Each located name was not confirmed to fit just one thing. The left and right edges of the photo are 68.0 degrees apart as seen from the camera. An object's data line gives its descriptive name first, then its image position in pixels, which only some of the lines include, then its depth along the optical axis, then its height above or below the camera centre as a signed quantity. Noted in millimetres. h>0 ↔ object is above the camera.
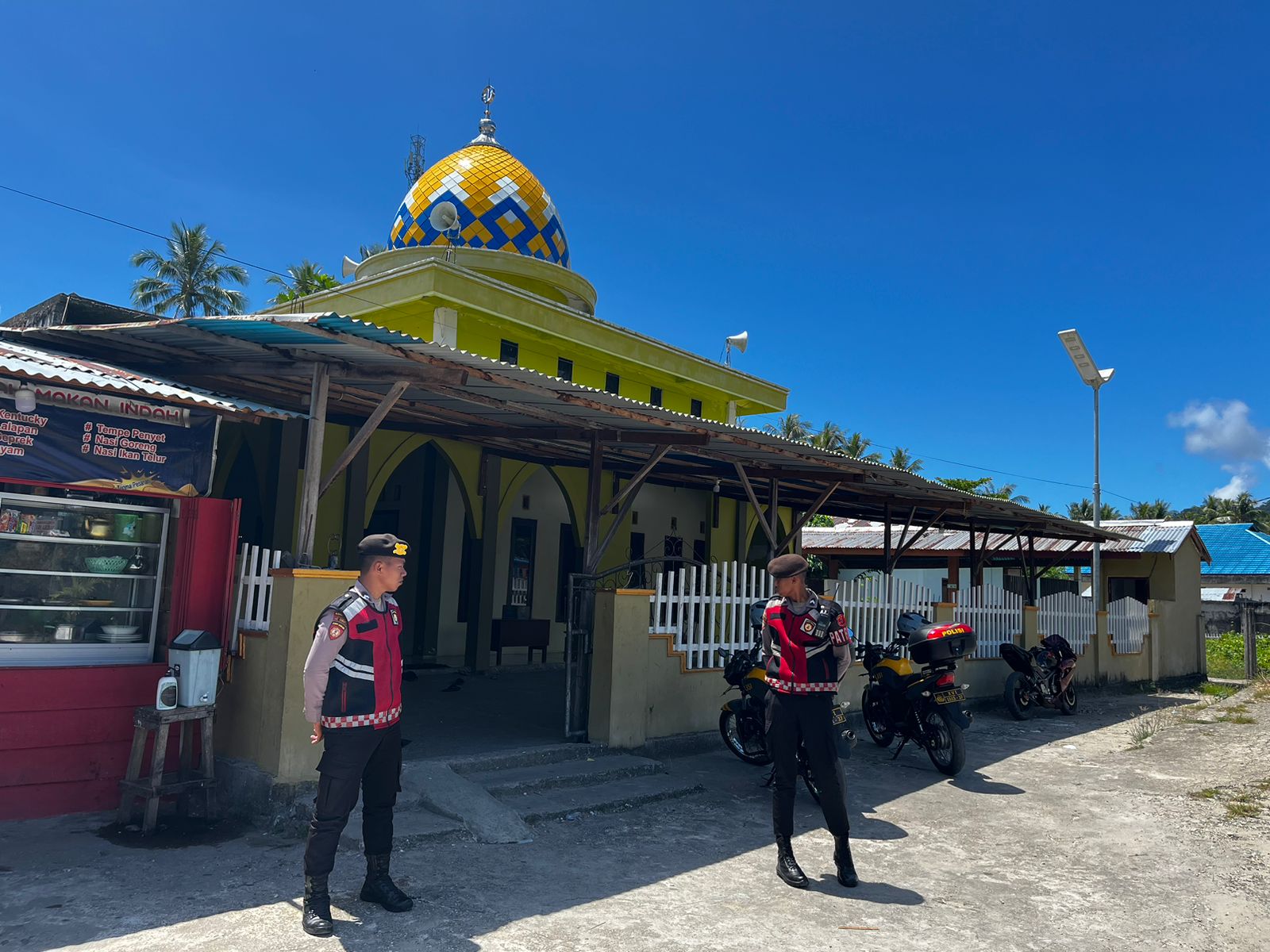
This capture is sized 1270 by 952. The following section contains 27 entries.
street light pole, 15822 +4036
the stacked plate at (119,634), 6117 -452
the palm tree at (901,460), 40156 +6237
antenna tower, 34812 +15254
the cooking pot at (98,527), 6102 +237
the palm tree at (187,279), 34125 +10478
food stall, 5512 +53
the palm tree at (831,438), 42062 +7159
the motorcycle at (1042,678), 11570 -871
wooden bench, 12938 -713
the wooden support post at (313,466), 6113 +699
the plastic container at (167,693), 5609 -752
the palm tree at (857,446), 40712 +6630
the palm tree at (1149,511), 53353 +5833
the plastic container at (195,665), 5719 -590
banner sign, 5438 +712
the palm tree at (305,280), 29672 +10284
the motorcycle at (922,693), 7762 -767
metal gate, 7672 -525
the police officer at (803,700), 4867 -541
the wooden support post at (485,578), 12547 +42
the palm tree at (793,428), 42438 +7670
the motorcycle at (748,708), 7473 -919
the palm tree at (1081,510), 48688 +5239
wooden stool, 5445 -1206
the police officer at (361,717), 4105 -626
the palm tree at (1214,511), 61156 +6943
